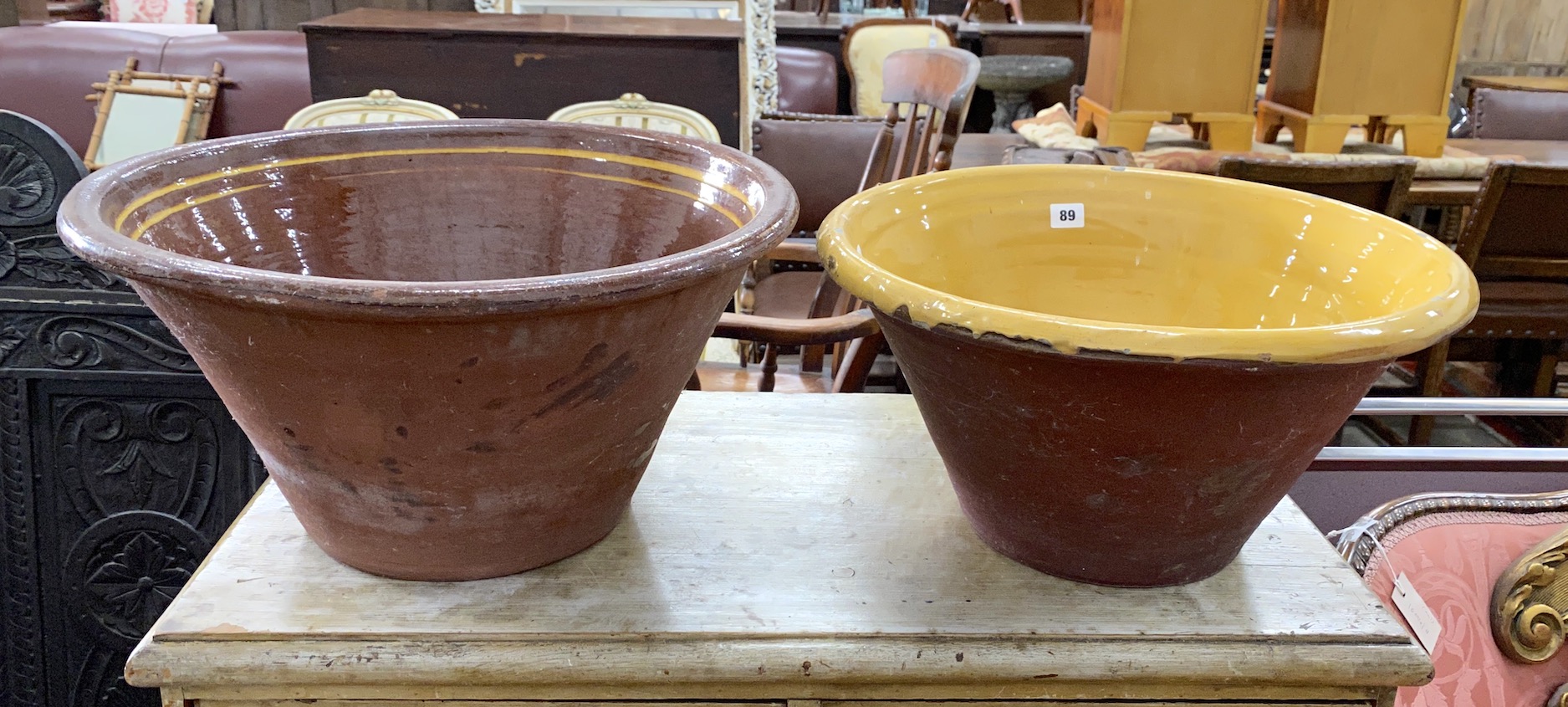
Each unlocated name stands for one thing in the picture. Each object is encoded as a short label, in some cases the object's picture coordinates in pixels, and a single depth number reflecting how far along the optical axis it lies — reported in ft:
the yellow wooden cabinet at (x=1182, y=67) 7.56
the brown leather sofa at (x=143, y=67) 10.40
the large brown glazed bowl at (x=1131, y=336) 1.81
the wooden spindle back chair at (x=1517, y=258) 7.15
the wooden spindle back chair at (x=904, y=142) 4.38
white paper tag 2.85
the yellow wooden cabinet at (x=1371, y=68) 7.54
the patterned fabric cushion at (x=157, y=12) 14.03
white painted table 2.07
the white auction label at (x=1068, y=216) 2.82
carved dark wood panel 4.36
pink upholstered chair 3.19
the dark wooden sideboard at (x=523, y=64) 7.36
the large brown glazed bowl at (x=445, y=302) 1.73
